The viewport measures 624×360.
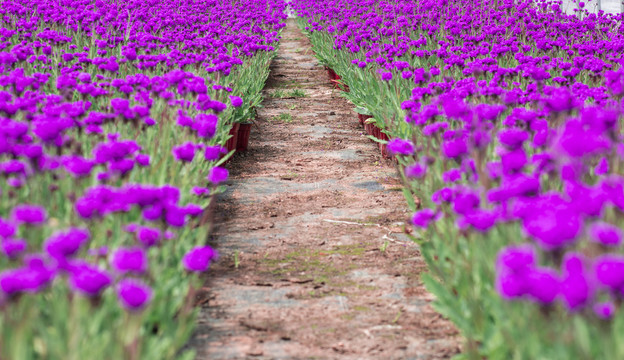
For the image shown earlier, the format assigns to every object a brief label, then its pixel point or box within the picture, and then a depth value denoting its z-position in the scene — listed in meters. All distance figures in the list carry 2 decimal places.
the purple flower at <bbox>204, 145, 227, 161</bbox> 6.14
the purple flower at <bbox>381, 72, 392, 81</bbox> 9.96
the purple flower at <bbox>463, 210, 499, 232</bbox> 3.75
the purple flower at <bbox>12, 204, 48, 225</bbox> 3.68
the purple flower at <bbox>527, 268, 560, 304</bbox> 2.75
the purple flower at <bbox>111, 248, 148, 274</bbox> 3.21
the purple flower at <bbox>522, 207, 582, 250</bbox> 2.93
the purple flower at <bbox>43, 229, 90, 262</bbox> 3.19
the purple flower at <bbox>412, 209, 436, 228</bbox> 4.92
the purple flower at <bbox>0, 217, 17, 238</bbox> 3.62
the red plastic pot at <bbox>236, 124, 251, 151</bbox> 12.08
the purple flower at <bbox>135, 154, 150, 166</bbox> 5.35
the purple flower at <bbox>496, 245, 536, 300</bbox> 2.86
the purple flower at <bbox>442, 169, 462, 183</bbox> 5.51
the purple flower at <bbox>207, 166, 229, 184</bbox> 5.80
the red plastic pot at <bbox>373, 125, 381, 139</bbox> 12.30
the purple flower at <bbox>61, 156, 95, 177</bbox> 4.48
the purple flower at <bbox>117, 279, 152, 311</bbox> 3.09
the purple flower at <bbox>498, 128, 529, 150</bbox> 4.63
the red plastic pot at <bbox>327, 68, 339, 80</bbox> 19.12
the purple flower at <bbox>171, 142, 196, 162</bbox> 5.31
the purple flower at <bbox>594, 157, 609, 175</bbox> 5.37
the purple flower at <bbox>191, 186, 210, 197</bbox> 6.06
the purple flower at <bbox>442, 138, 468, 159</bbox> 4.98
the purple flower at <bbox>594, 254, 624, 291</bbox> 2.67
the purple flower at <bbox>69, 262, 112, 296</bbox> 3.06
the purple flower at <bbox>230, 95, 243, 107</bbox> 8.75
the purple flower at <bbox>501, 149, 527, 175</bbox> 4.26
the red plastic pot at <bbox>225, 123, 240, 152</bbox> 11.55
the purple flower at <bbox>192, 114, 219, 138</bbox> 6.25
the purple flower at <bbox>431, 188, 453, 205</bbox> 5.09
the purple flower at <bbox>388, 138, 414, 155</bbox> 6.30
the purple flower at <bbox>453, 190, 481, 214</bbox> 4.01
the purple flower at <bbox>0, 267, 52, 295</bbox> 2.99
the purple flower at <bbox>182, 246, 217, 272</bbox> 4.04
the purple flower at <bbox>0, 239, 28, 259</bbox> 3.48
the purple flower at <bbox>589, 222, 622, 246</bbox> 3.18
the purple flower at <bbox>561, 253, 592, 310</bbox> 2.67
